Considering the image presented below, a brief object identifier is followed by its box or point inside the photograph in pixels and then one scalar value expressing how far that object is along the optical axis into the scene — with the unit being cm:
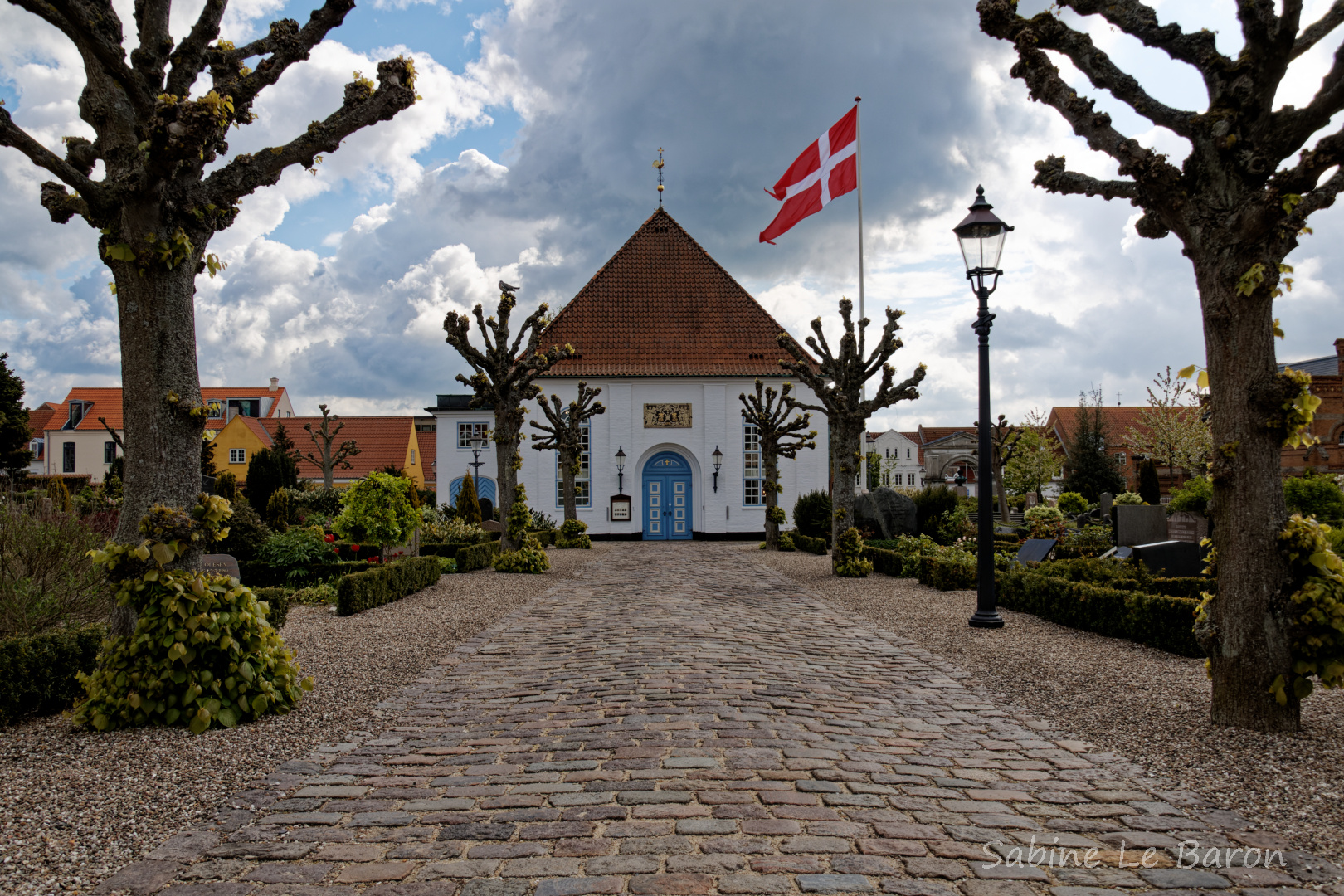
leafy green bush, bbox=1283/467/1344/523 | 1357
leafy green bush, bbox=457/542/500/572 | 1565
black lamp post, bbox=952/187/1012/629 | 916
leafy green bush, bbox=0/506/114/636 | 651
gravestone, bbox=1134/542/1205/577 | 1015
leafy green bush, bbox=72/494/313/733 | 500
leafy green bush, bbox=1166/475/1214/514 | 1574
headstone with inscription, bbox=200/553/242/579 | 1025
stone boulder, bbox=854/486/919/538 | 2172
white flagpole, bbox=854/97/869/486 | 1903
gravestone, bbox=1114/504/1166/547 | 1473
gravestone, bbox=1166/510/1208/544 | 1430
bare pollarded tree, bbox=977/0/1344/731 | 482
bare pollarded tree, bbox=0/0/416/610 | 512
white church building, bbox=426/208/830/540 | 2880
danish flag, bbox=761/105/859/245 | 1925
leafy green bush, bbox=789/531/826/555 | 2030
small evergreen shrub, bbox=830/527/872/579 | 1459
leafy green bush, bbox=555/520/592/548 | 2309
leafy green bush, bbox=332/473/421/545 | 1359
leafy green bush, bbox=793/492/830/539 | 2300
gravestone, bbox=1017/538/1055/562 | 1398
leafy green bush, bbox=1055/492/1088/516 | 2427
